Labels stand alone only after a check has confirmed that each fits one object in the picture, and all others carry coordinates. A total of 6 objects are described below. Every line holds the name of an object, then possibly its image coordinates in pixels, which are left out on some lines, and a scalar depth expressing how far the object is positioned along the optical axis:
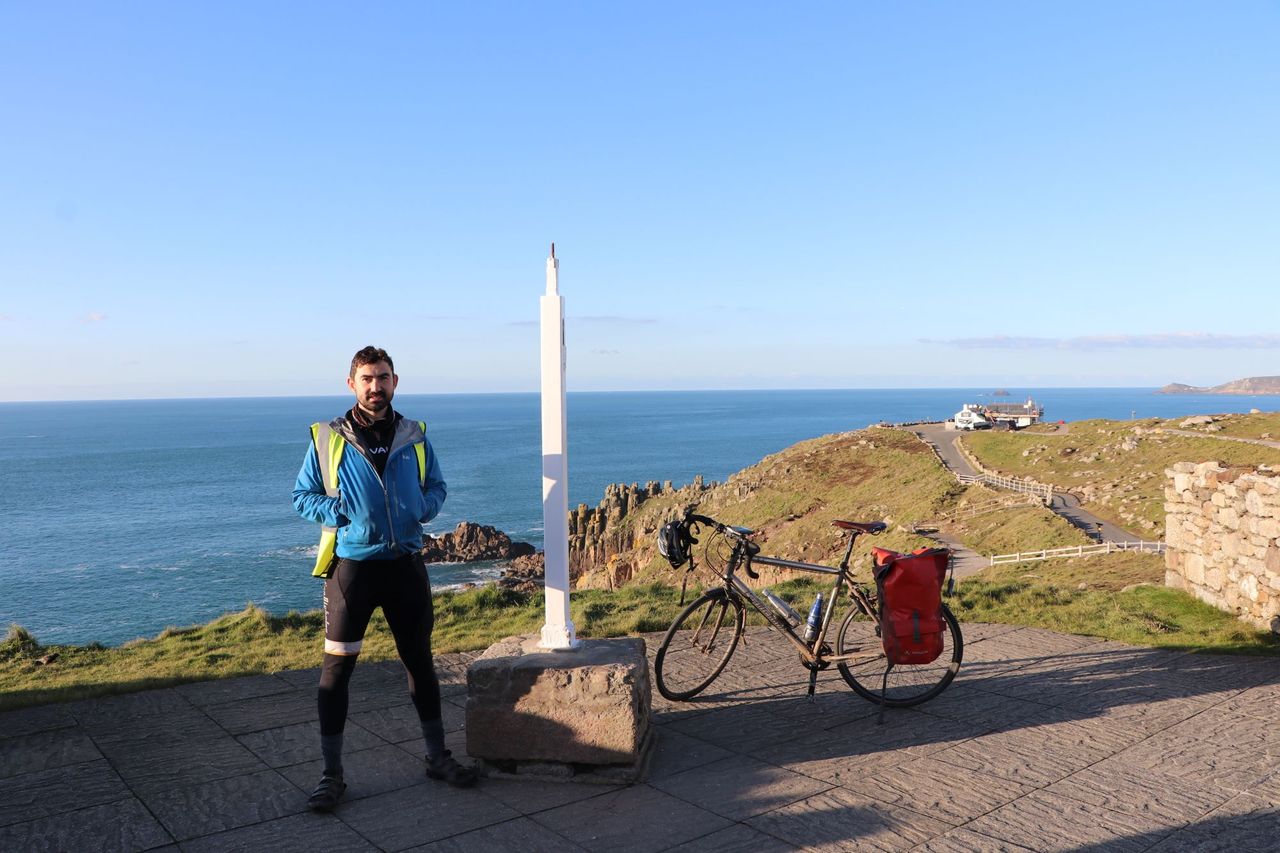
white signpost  4.57
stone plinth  4.27
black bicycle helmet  5.25
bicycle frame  5.41
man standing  4.05
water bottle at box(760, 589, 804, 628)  5.49
